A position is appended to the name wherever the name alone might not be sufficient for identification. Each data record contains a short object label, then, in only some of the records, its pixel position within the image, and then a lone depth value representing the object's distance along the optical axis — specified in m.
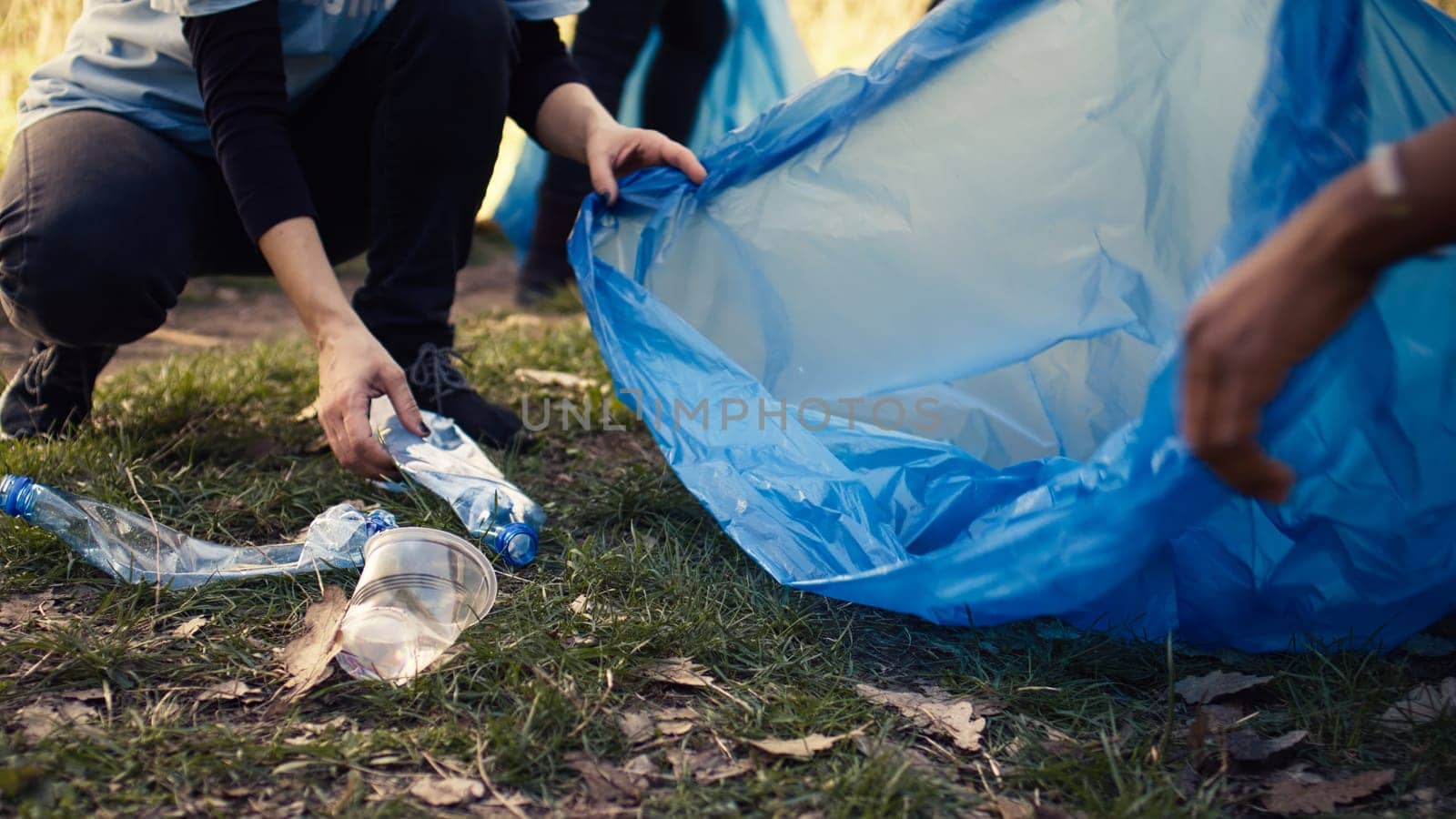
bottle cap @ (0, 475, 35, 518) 1.28
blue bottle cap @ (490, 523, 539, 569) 1.30
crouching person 1.33
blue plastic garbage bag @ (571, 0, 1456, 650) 1.06
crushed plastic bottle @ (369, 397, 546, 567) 1.32
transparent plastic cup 1.10
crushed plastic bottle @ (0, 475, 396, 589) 1.26
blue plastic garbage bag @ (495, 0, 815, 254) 2.50
